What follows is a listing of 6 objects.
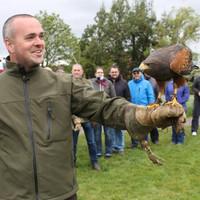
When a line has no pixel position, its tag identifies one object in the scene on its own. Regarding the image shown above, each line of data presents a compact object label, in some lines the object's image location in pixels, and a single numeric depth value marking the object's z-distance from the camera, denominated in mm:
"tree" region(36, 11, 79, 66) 49375
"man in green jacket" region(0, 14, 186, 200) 2727
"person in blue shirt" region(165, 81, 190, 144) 9453
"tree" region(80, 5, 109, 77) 39969
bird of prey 2363
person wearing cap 8867
